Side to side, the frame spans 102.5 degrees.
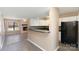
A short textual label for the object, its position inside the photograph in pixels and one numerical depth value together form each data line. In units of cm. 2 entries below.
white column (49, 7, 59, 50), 163
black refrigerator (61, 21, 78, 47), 165
